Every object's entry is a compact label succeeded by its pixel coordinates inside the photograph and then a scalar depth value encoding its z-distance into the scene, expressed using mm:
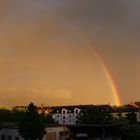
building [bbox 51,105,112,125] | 119340
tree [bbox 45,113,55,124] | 56539
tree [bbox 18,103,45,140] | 34702
